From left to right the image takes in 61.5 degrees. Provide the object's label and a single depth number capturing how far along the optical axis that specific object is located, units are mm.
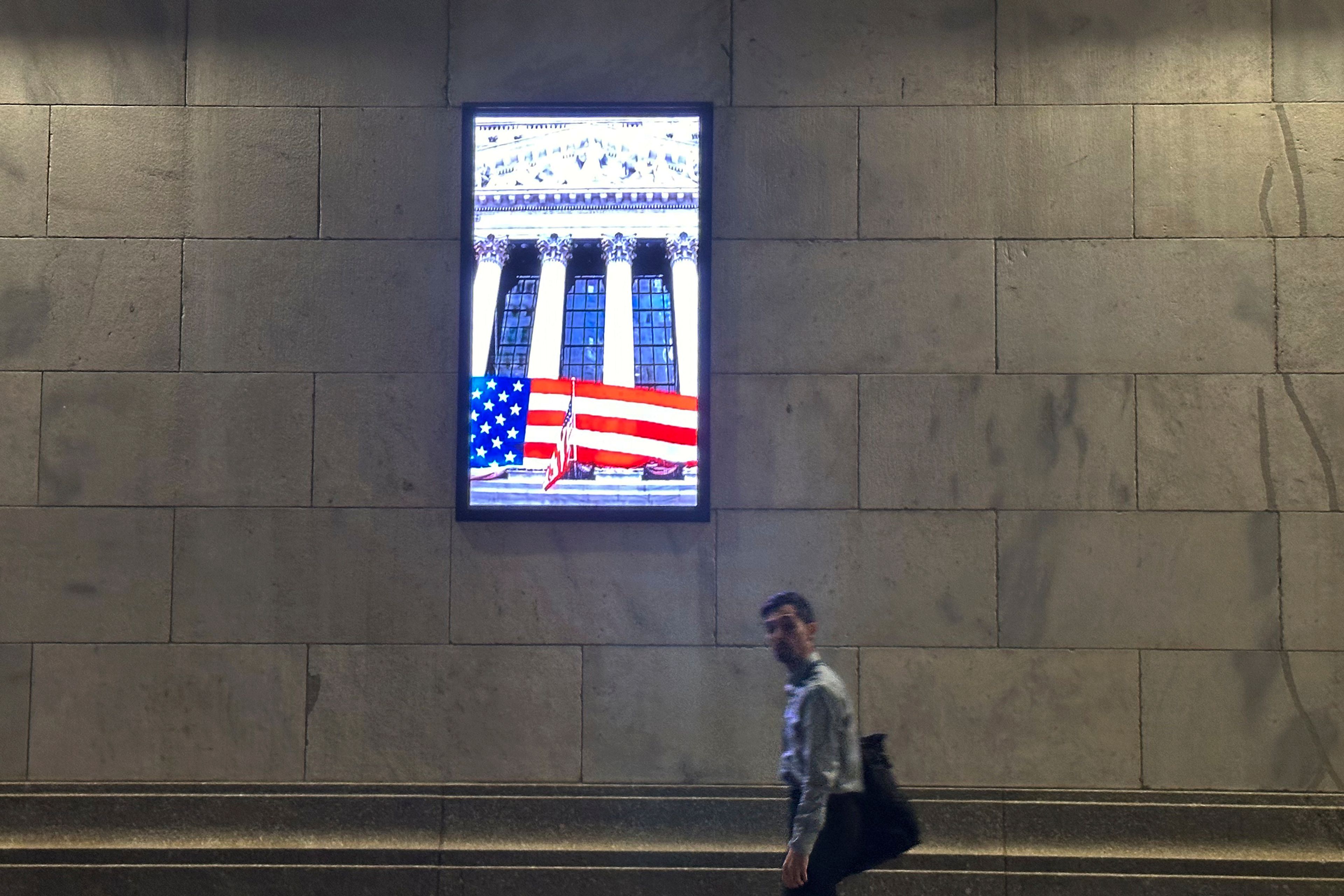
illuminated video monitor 6449
